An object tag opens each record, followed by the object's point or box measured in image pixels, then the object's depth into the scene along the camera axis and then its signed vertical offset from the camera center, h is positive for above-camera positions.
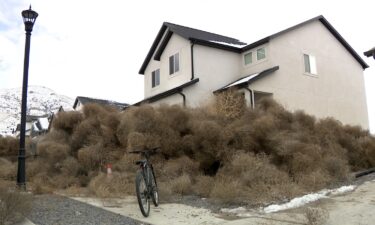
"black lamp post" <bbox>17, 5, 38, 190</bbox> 11.19 +2.21
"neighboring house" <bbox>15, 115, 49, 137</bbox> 54.72 +5.91
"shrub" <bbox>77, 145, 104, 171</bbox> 13.77 +0.16
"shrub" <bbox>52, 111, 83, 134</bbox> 16.56 +1.82
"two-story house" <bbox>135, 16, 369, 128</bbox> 21.50 +5.41
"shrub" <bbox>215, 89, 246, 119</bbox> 15.15 +2.24
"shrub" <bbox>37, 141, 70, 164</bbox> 14.58 +0.50
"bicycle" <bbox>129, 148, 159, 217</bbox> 7.90 -0.49
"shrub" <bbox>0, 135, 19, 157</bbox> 18.66 +0.89
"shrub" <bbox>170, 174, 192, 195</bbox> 10.93 -0.68
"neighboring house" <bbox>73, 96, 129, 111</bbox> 39.73 +6.57
